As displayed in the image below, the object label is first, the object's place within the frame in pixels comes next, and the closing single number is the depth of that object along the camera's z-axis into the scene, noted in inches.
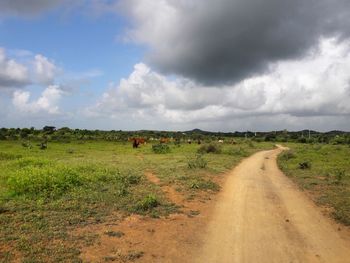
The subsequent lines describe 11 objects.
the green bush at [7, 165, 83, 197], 577.3
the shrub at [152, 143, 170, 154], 1652.3
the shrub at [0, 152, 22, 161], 1185.4
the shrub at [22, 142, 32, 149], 1735.9
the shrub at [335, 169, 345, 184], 767.0
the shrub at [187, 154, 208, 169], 930.1
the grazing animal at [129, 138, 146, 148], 1987.1
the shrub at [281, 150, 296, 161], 1437.0
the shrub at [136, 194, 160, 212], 498.1
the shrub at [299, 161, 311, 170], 1045.3
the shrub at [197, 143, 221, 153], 1657.2
